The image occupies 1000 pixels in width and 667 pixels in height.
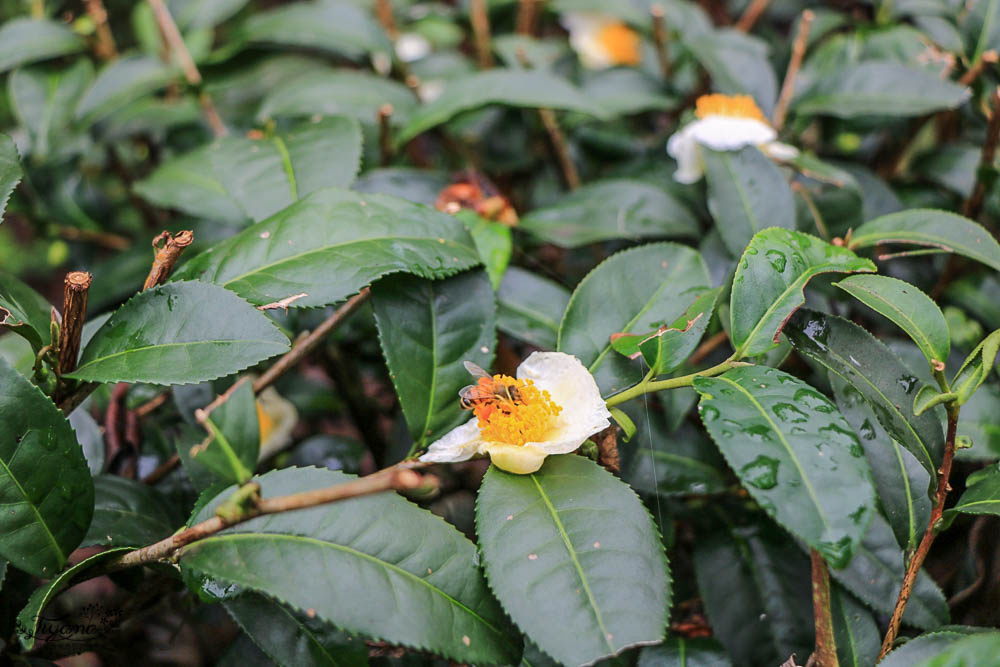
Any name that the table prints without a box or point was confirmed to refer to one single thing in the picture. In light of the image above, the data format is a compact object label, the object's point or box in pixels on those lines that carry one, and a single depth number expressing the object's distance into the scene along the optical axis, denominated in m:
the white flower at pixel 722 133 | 0.40
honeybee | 0.34
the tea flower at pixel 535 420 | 0.34
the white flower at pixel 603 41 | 0.56
